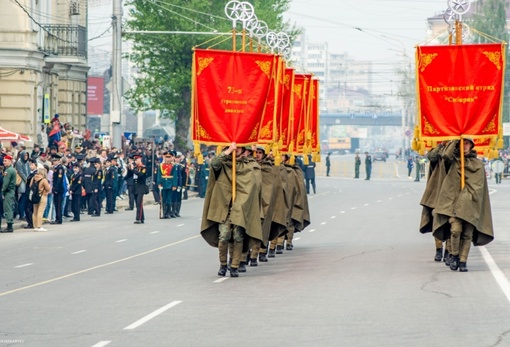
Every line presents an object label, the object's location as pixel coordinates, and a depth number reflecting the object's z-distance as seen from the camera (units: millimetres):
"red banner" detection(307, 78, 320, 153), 31484
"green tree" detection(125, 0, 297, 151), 66312
